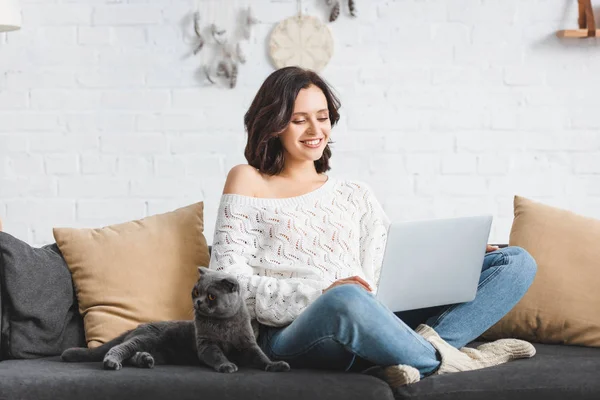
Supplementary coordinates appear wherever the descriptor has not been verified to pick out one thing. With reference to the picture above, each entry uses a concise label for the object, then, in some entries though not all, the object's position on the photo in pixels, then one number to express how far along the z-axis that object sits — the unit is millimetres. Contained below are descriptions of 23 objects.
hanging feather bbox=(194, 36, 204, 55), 3490
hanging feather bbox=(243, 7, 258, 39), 3484
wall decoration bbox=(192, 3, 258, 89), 3488
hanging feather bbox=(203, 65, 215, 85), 3492
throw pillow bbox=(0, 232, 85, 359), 2496
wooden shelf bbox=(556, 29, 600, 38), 3420
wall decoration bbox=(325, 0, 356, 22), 3465
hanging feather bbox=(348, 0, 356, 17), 3463
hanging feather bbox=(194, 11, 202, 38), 3480
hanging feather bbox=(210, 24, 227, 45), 3490
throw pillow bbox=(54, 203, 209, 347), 2604
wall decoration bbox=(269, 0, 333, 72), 3461
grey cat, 2166
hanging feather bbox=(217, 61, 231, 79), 3488
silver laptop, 2131
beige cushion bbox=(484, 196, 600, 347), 2629
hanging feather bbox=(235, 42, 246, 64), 3490
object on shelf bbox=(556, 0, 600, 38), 3418
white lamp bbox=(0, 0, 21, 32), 2986
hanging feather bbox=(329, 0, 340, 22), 3465
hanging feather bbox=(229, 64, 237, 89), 3486
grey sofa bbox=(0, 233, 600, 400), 2059
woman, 2145
